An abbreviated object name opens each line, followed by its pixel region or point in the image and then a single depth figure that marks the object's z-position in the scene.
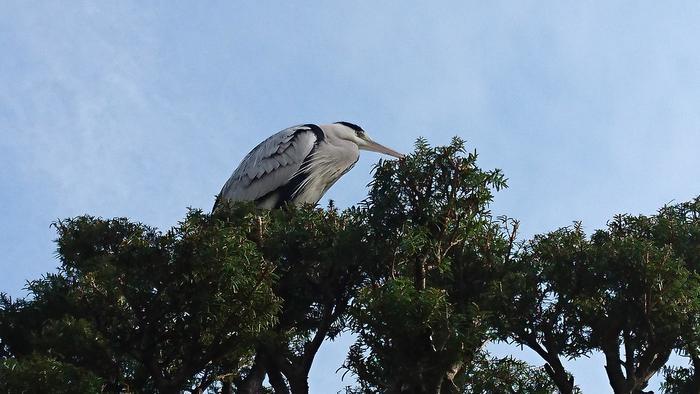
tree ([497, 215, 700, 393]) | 11.98
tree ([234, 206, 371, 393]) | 13.30
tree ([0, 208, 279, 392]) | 11.34
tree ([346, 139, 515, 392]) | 10.32
